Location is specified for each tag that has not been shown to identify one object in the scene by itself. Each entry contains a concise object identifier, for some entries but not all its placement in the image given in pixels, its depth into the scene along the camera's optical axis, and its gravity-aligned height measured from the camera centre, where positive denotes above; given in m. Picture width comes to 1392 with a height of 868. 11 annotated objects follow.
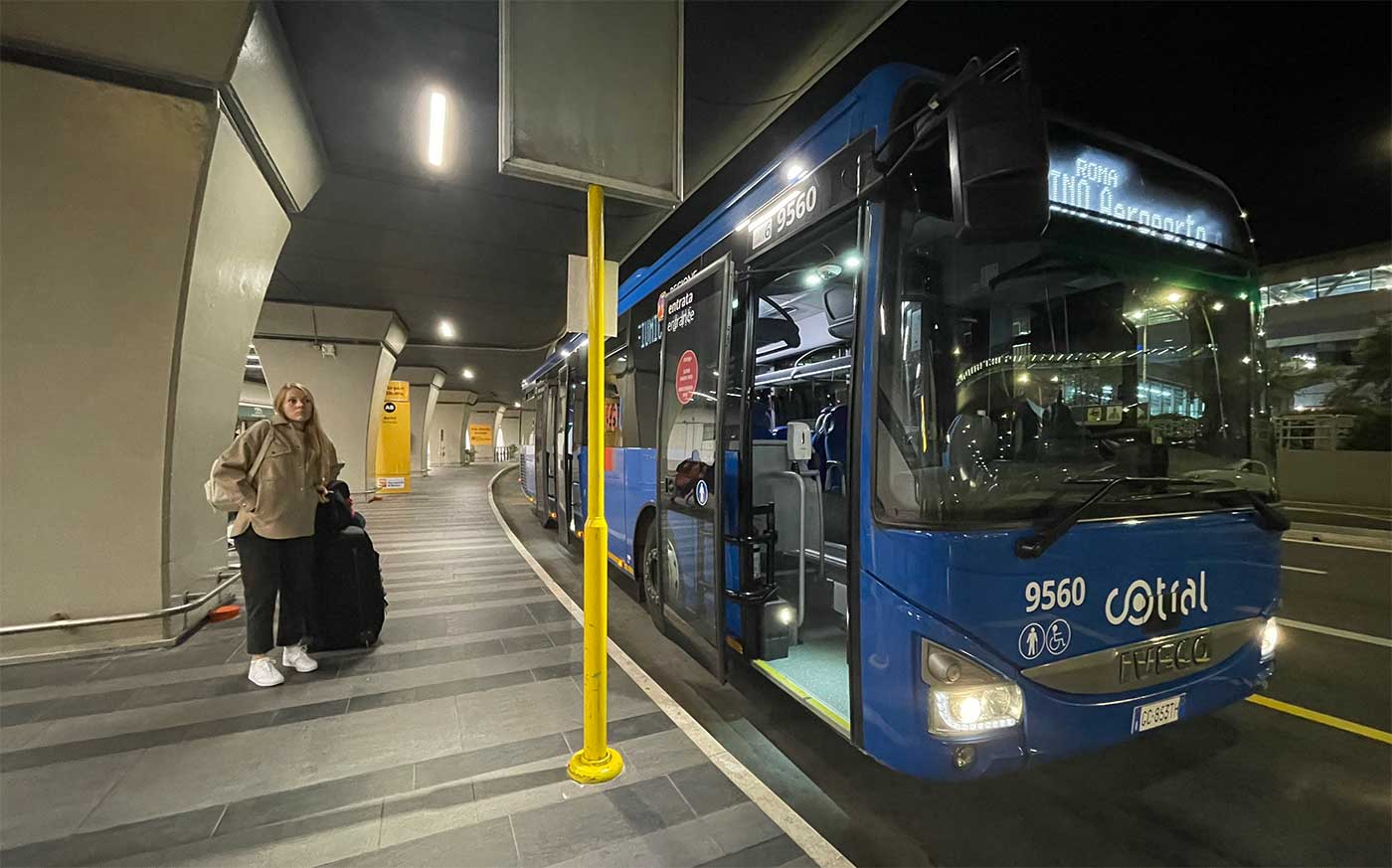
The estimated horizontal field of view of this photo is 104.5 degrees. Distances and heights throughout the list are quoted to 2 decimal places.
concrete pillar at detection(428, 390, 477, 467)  36.69 +1.40
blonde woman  3.51 -0.41
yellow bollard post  2.54 -0.57
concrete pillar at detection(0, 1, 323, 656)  3.70 +1.31
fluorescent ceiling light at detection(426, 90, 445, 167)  5.53 +3.55
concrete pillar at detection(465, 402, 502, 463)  45.47 +2.43
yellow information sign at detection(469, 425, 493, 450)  44.65 +0.89
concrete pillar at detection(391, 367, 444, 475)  24.17 +2.15
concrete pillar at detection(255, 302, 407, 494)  13.77 +2.37
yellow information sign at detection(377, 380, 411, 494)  16.72 +0.01
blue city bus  2.03 +0.04
